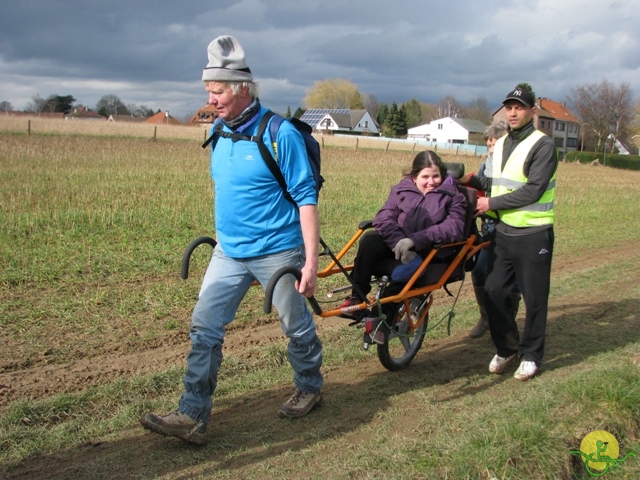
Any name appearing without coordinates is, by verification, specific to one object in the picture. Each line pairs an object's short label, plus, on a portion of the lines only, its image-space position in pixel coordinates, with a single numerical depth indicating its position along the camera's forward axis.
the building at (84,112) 85.31
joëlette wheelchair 4.61
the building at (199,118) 68.41
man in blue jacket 3.58
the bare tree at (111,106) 89.94
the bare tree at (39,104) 81.07
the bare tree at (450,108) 115.00
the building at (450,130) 97.12
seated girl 4.78
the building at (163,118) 84.74
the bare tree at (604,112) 78.19
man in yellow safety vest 4.88
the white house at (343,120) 94.31
